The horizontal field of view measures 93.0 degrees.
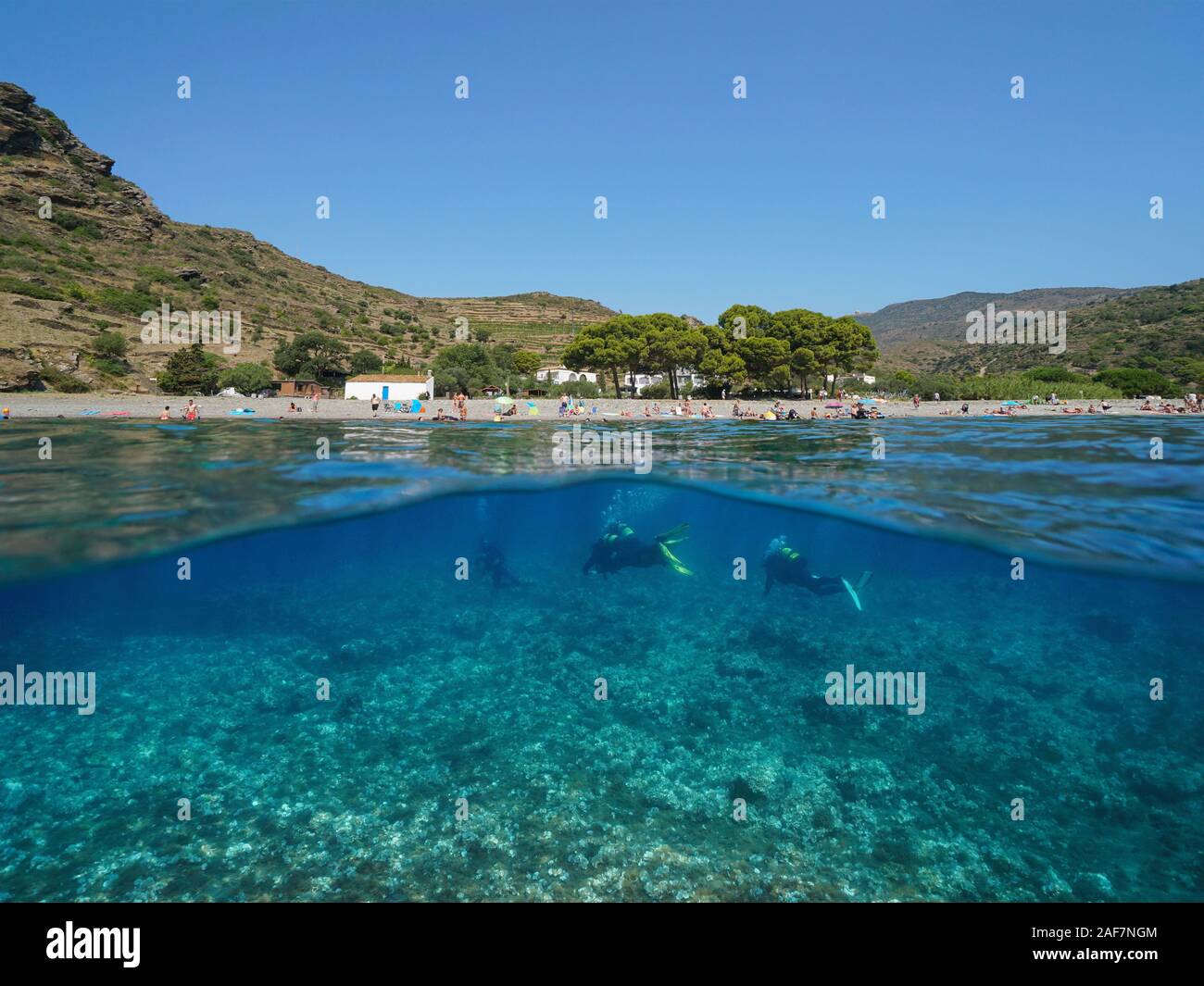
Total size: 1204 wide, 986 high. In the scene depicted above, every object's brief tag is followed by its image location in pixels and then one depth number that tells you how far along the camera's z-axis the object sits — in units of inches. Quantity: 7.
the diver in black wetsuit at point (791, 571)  439.5
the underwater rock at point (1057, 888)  229.3
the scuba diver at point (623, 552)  493.4
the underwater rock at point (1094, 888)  229.6
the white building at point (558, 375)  2914.9
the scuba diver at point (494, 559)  600.4
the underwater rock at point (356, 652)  479.2
